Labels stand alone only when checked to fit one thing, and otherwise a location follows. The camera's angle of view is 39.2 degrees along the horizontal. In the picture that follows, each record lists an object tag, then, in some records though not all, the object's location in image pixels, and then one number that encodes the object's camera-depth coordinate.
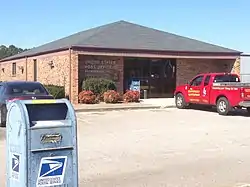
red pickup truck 14.59
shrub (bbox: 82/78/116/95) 19.46
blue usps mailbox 3.32
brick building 20.26
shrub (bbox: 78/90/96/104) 18.62
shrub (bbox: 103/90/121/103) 18.71
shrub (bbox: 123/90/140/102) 19.27
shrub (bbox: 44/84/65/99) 19.34
